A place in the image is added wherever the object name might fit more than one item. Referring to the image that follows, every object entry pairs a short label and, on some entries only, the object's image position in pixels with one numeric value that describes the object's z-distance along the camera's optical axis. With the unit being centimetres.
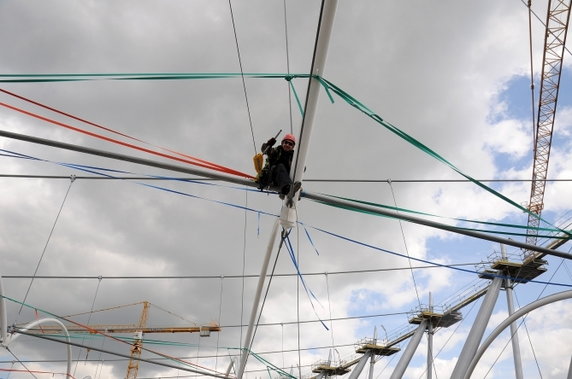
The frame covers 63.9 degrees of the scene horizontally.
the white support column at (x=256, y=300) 931
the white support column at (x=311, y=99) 559
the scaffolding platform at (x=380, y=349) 4409
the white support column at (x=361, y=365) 4528
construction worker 730
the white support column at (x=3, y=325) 1274
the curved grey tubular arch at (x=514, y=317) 1295
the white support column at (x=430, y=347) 3385
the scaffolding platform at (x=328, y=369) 5229
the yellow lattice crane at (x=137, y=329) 7194
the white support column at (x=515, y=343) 2466
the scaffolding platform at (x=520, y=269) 2716
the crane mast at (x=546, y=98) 5138
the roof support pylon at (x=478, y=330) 2566
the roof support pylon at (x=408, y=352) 3606
